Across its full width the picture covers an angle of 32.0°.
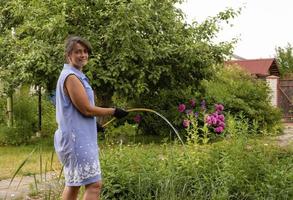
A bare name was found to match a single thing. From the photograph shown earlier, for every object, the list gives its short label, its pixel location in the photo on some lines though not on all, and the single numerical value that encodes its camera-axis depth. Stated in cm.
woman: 356
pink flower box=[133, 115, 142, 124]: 1135
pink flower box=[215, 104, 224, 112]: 1015
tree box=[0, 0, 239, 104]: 918
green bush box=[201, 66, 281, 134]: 1265
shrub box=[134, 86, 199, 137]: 1151
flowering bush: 806
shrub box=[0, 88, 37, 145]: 1095
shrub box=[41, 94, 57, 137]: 1233
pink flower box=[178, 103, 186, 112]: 1117
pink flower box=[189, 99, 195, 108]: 1153
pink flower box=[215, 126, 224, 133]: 788
